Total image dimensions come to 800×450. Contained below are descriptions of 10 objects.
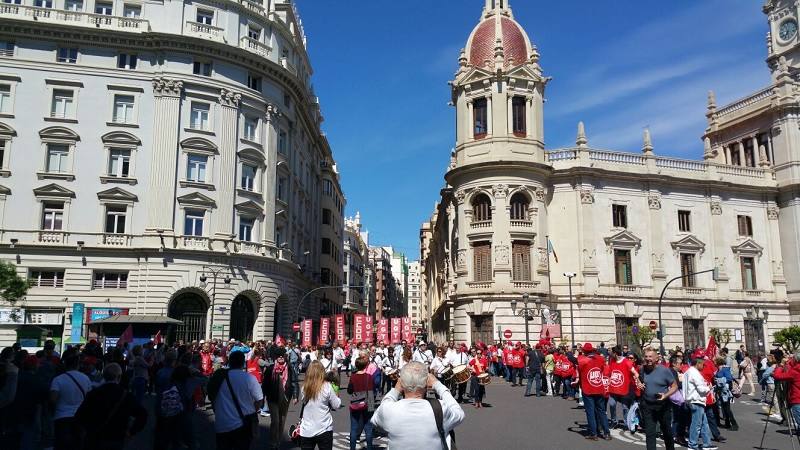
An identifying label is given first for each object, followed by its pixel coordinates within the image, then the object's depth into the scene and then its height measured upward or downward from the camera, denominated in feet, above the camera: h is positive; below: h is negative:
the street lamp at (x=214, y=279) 121.39 +9.54
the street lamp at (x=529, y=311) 129.80 +3.65
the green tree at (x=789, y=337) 129.39 -1.72
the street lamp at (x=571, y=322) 127.35 +1.42
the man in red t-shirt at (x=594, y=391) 46.24 -4.54
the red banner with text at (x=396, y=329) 132.87 -0.12
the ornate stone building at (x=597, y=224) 138.41 +24.33
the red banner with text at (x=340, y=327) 168.14 +0.39
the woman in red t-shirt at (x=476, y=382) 67.15 -5.71
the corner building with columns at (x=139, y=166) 120.57 +32.35
